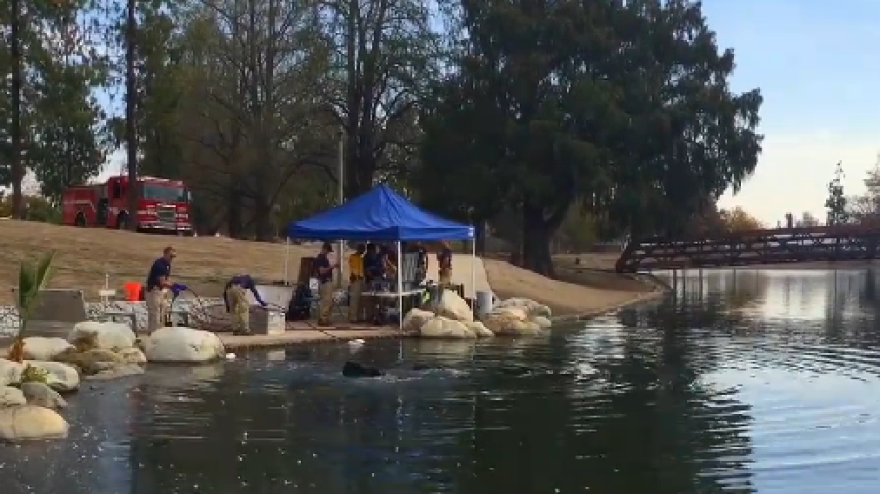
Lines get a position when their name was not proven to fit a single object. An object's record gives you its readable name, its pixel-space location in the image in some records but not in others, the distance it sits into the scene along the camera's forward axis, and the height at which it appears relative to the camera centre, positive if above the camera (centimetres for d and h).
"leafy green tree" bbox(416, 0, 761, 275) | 4519 +501
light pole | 2647 -47
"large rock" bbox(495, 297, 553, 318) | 2711 -148
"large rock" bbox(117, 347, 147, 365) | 1627 -161
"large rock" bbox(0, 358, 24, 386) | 1241 -141
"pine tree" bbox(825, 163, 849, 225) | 10881 +385
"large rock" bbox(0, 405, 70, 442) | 1073 -171
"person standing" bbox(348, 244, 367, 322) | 2439 -93
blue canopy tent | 2309 +41
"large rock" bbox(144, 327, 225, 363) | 1723 -155
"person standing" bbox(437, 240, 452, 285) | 2592 -49
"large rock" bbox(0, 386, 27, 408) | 1145 -154
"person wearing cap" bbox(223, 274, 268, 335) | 2070 -100
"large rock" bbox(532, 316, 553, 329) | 2546 -174
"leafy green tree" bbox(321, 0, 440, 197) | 4753 +706
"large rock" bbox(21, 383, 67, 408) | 1238 -163
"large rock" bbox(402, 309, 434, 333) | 2253 -150
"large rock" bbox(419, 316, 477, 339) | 2212 -165
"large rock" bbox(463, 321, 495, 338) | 2261 -169
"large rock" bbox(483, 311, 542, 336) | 2344 -167
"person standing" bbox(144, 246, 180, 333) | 1988 -81
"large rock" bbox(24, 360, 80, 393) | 1372 -160
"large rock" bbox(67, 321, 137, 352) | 1652 -135
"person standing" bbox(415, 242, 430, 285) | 2512 -50
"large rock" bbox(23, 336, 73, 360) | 1558 -143
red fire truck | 4200 +136
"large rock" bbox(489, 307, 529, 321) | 2395 -146
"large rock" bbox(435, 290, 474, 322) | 2322 -132
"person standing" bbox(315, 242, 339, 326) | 2328 -85
